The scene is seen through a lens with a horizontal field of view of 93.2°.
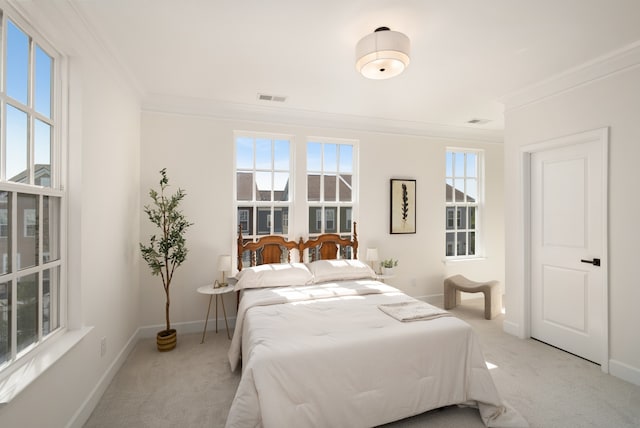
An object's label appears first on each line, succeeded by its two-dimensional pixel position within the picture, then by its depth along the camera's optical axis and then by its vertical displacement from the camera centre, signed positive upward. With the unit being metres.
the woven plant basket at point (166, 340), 3.20 -1.34
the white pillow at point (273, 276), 3.40 -0.71
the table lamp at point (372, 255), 4.22 -0.56
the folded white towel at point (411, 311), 2.40 -0.80
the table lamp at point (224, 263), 3.55 -0.57
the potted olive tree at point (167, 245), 3.22 -0.33
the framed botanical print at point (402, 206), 4.65 +0.14
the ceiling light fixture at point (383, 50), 2.17 +1.19
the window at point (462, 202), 5.11 +0.22
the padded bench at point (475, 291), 4.15 -1.10
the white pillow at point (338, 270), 3.67 -0.69
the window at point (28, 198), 1.48 +0.09
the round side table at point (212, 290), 3.40 -0.86
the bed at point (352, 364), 1.80 -0.99
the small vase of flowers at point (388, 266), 4.30 -0.74
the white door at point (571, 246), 2.89 -0.33
